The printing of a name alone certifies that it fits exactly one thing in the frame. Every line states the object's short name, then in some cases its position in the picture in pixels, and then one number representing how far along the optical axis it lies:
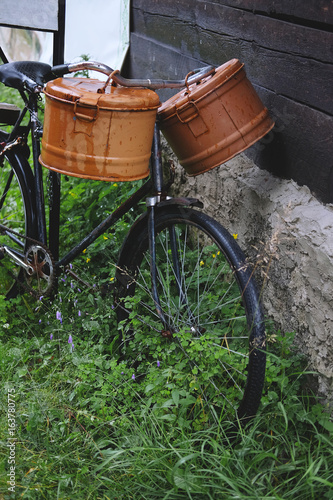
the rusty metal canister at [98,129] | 1.98
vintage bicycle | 2.14
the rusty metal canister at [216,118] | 2.13
